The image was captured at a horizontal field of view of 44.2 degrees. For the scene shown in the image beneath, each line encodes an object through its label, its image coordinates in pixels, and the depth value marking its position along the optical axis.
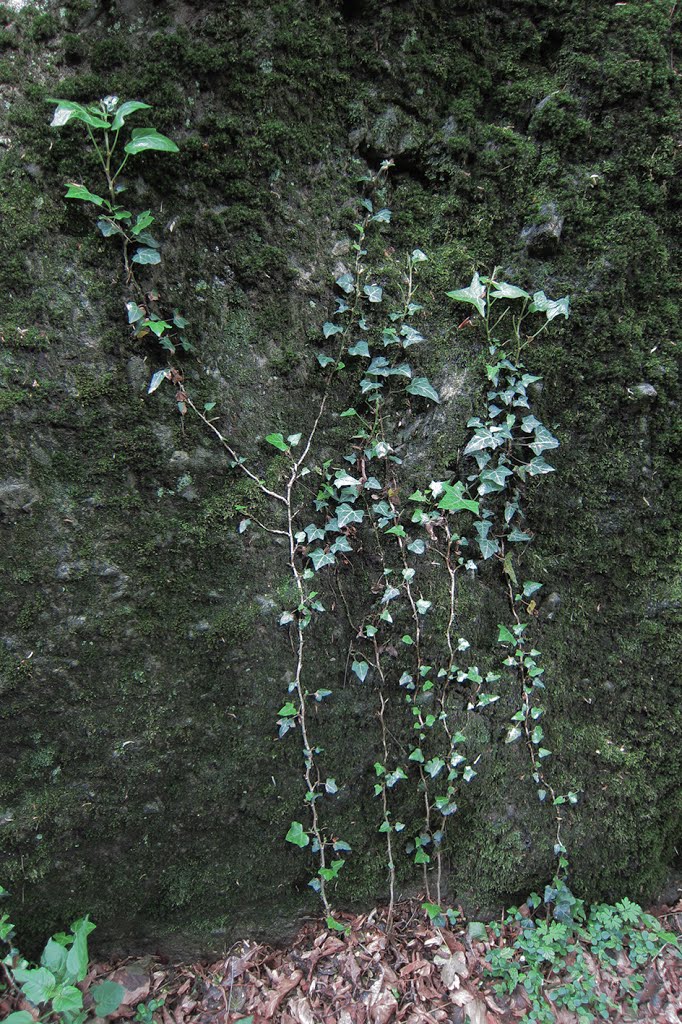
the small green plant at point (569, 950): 1.16
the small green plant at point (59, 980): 1.01
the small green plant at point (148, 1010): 1.11
